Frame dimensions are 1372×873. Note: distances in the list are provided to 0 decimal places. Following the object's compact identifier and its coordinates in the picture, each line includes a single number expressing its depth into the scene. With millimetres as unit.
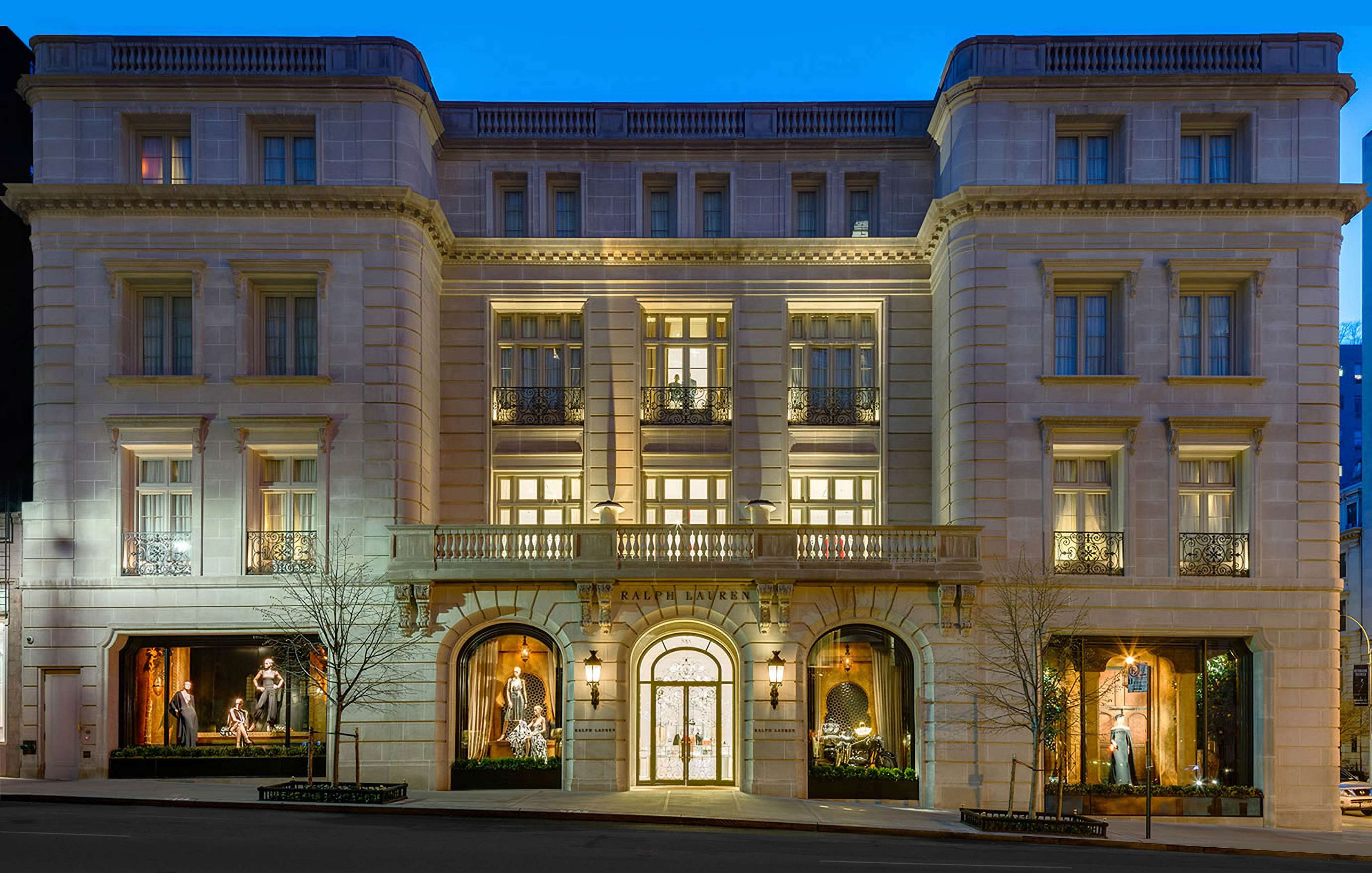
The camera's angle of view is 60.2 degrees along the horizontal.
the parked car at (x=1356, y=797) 35469
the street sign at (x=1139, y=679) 25953
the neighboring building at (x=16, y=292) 31719
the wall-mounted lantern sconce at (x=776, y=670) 28234
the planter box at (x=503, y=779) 28438
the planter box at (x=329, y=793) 24641
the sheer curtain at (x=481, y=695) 28859
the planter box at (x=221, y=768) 28156
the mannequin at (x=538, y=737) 28922
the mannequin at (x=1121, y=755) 28308
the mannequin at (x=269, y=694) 28703
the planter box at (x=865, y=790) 28422
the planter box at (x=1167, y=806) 27938
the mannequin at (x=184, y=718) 28672
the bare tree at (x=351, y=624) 27609
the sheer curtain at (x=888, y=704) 28844
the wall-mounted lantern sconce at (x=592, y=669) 28219
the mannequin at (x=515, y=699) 29078
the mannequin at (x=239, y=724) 28688
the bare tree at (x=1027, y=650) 27344
